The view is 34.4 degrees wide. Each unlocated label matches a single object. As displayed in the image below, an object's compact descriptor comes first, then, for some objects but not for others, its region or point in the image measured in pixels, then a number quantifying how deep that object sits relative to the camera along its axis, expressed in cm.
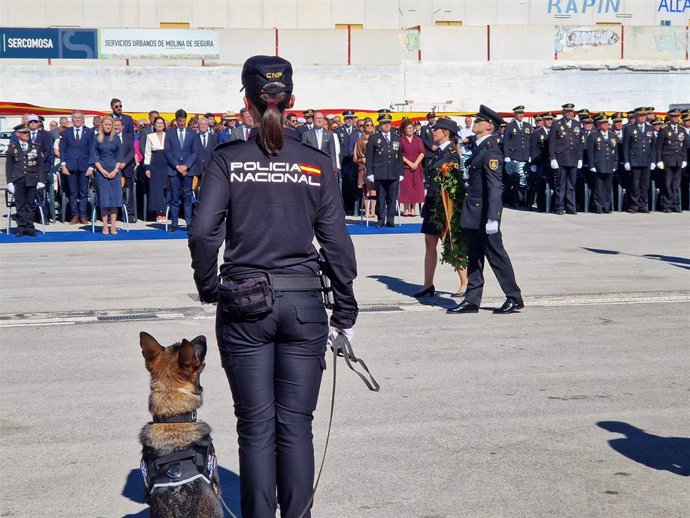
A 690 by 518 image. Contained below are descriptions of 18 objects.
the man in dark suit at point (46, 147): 1934
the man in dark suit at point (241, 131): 2089
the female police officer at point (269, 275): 451
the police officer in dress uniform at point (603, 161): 2308
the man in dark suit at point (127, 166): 1949
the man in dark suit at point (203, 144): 1983
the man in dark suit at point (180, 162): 1952
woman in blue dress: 1873
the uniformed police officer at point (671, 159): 2342
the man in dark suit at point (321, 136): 2077
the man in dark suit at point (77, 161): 2014
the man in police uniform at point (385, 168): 2028
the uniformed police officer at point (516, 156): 2455
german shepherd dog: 446
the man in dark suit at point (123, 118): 2073
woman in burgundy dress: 2180
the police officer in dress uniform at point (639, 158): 2316
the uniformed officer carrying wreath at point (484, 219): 1102
